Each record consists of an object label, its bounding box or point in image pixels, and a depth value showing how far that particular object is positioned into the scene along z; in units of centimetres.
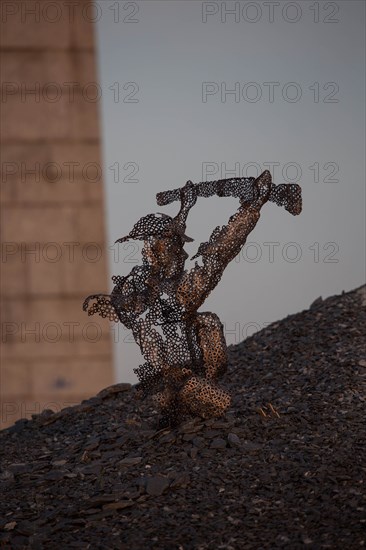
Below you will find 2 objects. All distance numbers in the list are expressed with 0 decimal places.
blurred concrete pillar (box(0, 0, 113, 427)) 1102
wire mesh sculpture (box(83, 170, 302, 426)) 741
